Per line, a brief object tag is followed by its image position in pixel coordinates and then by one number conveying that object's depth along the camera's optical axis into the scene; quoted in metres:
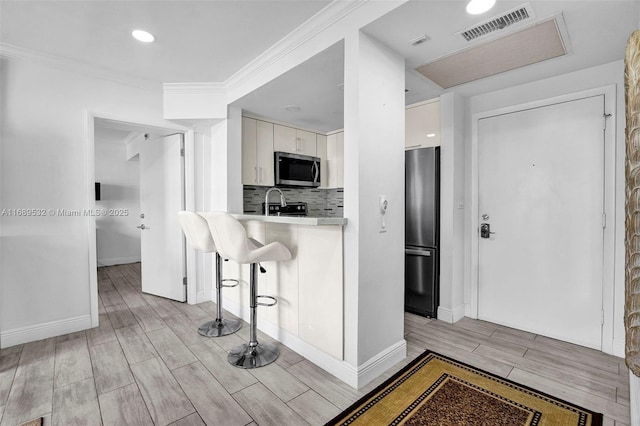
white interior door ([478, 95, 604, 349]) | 2.46
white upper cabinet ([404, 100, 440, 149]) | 3.08
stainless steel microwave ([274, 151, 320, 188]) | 3.81
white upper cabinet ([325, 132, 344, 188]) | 4.34
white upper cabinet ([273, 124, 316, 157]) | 3.87
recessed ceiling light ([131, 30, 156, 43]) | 2.22
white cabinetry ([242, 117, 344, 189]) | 3.58
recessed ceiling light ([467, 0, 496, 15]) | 1.64
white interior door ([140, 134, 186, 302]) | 3.54
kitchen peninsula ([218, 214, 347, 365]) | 2.02
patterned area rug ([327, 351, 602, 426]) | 1.61
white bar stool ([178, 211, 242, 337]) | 2.54
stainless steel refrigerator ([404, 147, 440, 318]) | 3.06
